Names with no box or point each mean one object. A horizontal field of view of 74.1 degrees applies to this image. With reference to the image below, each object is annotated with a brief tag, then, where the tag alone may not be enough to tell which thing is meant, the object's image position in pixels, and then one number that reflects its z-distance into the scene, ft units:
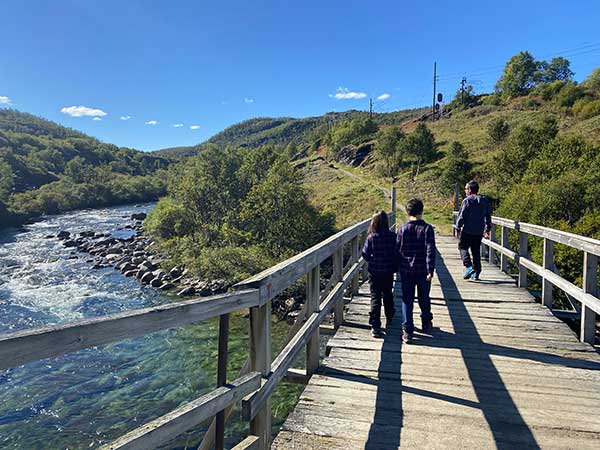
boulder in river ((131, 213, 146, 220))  150.91
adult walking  22.38
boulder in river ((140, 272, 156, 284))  66.59
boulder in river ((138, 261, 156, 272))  72.26
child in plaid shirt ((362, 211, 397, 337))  15.46
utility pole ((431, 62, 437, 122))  247.70
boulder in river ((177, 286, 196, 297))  60.39
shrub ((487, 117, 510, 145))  124.88
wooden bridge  6.12
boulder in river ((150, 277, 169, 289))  64.57
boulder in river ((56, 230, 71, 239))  106.73
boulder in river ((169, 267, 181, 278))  69.57
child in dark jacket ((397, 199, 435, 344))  14.71
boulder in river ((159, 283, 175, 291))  63.52
